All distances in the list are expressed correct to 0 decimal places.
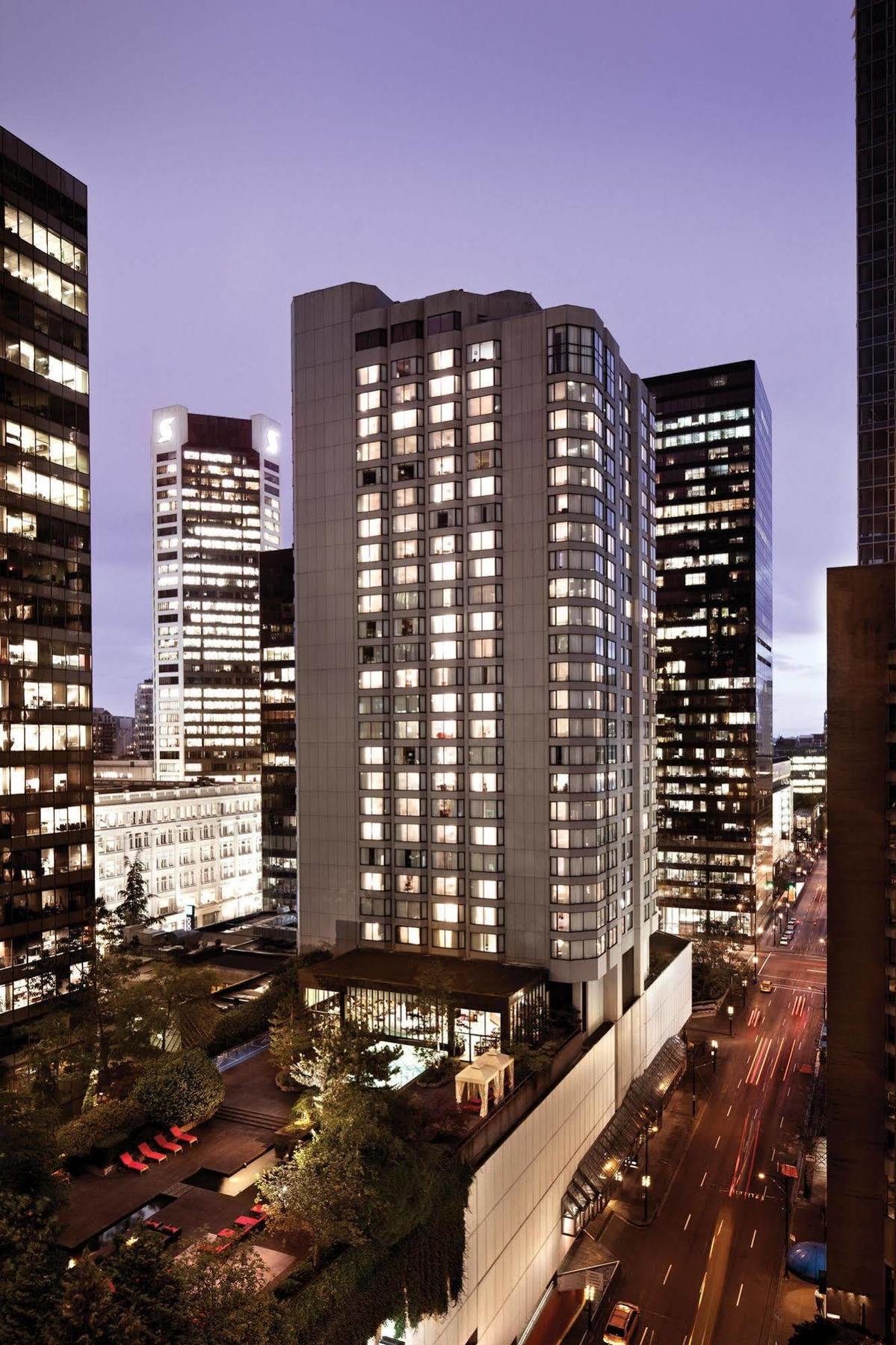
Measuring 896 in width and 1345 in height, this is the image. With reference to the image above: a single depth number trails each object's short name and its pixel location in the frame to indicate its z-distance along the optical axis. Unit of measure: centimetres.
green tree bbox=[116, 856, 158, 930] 6825
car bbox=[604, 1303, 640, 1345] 4881
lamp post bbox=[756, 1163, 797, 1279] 6769
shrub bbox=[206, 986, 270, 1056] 6200
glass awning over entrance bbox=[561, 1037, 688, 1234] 5903
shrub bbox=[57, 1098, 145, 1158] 4319
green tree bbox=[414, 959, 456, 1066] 5766
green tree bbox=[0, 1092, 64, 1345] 2422
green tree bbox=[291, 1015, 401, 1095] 4266
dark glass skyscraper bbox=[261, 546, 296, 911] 12444
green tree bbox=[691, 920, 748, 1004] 10800
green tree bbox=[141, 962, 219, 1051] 5431
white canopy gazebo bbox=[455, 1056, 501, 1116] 4744
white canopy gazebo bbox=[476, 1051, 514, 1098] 4950
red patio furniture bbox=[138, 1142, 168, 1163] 4428
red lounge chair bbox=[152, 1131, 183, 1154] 4509
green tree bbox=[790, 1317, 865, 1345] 4012
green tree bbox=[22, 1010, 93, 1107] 4641
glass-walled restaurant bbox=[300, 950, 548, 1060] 5894
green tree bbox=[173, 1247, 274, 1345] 2666
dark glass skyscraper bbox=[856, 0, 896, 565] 6544
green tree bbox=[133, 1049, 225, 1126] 4700
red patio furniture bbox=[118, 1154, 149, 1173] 4319
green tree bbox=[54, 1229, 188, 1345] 2447
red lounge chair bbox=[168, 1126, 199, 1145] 4622
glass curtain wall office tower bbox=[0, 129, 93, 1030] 6769
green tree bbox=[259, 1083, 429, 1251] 3428
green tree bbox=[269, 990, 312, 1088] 5103
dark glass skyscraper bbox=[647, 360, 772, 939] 14525
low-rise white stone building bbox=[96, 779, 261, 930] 11919
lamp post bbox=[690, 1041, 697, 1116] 8337
